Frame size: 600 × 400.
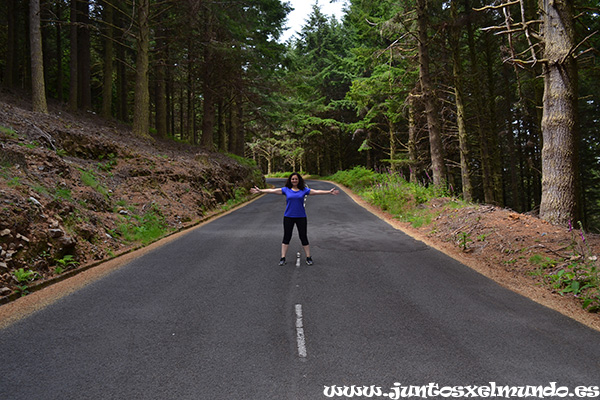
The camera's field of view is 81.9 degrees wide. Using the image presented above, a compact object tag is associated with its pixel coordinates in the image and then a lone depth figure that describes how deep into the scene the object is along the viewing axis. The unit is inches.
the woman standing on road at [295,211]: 296.4
